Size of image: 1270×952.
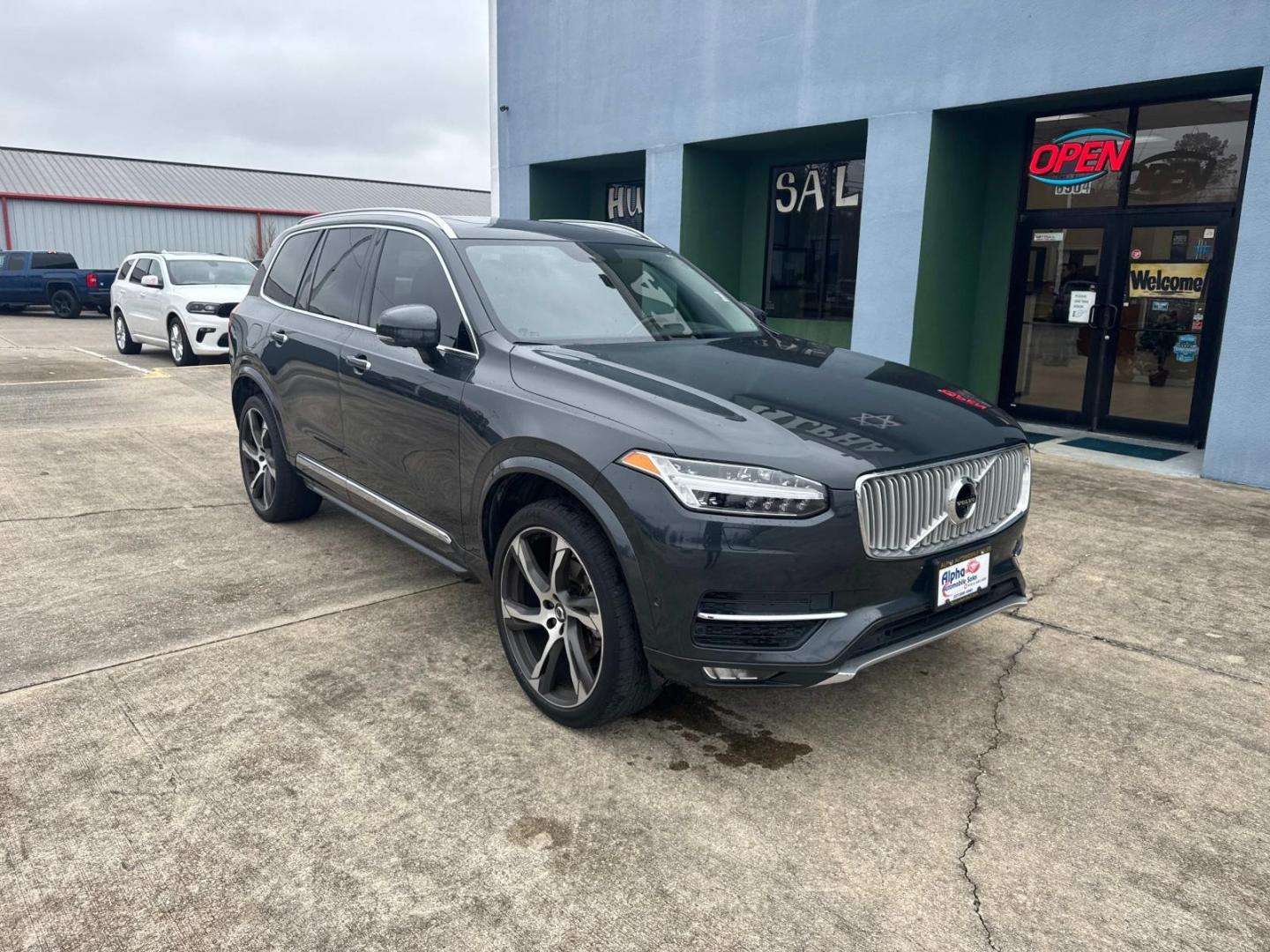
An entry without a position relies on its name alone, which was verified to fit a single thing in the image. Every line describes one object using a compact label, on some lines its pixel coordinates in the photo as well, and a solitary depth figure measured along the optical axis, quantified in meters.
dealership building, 7.86
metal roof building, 32.38
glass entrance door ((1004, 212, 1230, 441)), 8.99
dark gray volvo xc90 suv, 2.92
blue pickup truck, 25.55
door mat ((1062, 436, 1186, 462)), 8.69
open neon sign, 9.23
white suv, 14.10
